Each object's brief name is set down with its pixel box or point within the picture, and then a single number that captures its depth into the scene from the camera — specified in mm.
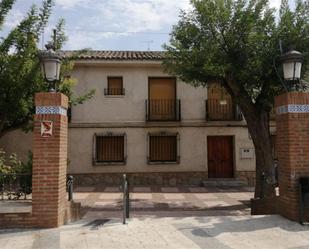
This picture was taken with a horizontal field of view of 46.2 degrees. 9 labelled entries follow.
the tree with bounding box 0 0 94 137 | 8805
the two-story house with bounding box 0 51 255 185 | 17422
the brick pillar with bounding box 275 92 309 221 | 6980
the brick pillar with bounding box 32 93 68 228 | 6426
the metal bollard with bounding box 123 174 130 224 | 7266
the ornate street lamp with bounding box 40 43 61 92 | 6859
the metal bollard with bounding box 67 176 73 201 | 8852
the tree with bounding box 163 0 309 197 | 10125
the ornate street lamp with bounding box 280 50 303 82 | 7246
